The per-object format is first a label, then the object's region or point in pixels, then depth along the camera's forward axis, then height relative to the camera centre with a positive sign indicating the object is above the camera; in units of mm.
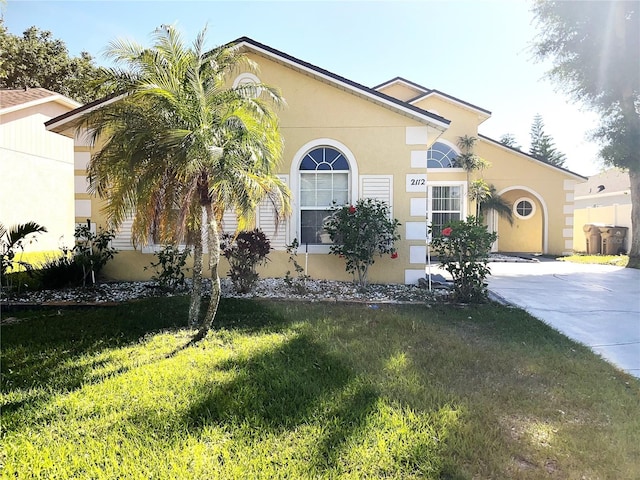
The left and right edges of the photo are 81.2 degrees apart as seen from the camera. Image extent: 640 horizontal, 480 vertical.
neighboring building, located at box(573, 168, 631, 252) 19480 +2740
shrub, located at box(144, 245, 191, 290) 8117 -609
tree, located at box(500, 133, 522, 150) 48619 +13200
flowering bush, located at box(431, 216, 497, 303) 7254 -293
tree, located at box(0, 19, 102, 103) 24656 +11952
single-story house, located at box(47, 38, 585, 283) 8945 +1945
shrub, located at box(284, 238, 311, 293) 8245 -842
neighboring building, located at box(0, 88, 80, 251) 16375 +3489
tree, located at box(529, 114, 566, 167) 42938 +11174
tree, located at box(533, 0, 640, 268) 13508 +6696
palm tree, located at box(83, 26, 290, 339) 4840 +1239
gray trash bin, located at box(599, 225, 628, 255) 18766 +73
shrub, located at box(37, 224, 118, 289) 8609 -555
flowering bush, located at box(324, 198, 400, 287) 8023 +141
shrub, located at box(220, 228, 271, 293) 7906 -307
